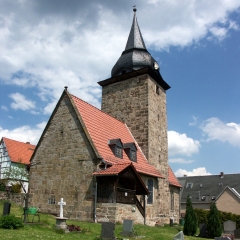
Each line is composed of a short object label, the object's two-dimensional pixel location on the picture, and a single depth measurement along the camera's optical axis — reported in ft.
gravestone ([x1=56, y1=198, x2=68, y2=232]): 41.68
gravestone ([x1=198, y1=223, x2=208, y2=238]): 61.39
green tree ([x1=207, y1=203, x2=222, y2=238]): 60.75
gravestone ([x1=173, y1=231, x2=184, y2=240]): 37.45
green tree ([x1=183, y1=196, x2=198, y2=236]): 62.18
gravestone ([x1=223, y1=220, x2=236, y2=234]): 59.98
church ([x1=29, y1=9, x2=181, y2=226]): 56.13
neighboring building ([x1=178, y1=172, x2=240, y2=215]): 146.50
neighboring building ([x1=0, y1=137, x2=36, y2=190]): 129.49
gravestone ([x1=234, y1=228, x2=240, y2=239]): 62.89
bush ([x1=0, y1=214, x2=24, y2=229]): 40.11
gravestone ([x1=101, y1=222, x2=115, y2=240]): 36.29
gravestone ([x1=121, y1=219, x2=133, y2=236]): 42.28
